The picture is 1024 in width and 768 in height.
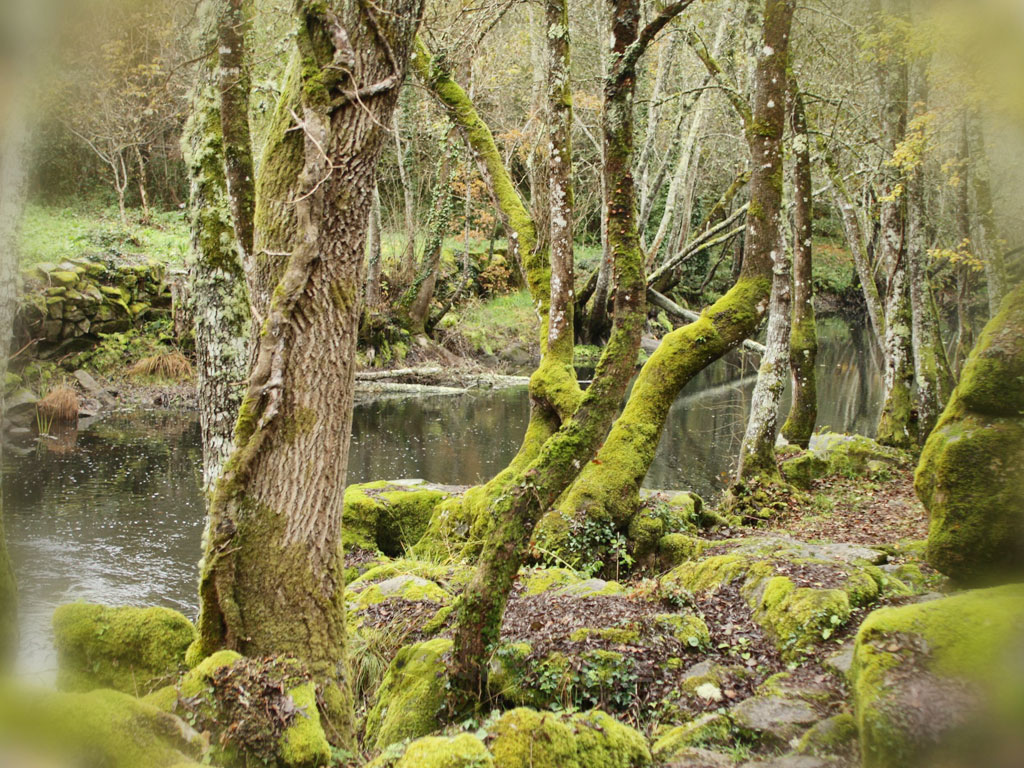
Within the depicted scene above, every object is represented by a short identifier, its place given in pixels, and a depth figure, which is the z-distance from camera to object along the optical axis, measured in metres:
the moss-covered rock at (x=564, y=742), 2.88
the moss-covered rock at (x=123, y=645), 3.25
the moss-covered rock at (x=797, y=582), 3.87
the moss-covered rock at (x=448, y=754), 2.67
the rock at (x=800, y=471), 9.79
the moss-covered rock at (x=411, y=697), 3.68
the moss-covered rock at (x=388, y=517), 8.33
